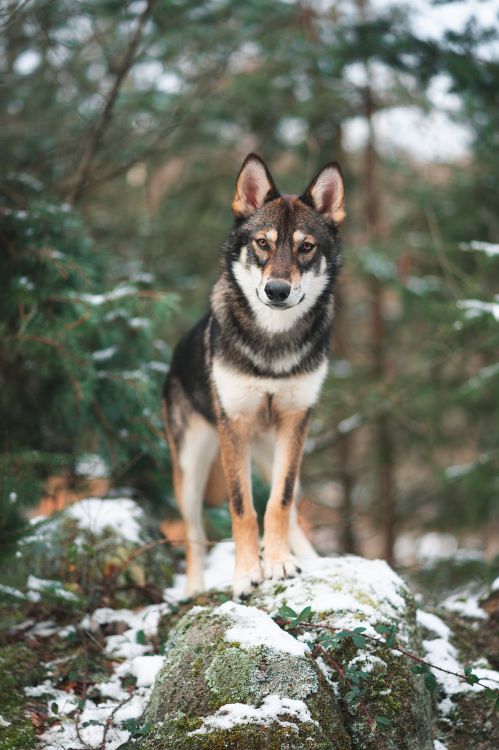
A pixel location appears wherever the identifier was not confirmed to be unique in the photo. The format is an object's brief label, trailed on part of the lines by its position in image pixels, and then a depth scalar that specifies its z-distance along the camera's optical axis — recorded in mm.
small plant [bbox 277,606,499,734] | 2939
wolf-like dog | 3951
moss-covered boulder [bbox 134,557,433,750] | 2684
